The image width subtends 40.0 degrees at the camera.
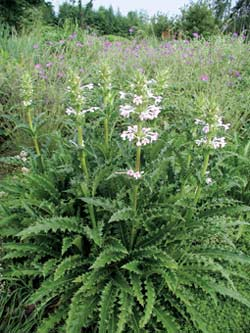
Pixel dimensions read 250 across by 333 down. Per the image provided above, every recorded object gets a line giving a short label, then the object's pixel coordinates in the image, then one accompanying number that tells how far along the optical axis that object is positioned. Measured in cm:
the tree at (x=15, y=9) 841
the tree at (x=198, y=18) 1369
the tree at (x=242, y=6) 2288
